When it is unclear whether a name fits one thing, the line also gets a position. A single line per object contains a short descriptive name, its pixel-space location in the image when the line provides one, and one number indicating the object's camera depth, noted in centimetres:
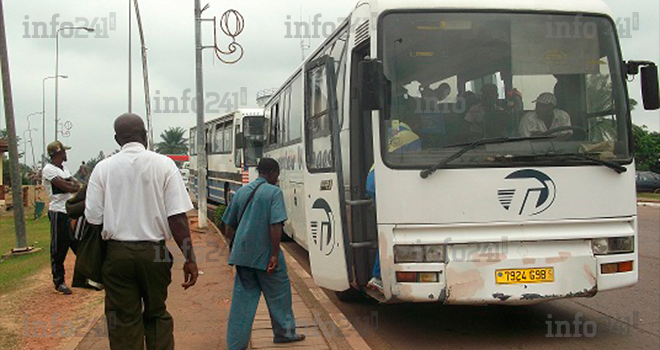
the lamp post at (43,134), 4882
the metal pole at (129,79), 2976
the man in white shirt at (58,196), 789
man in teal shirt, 555
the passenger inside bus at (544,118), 598
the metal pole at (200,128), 1691
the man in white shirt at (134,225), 437
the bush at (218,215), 1633
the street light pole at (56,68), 3088
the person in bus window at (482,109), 593
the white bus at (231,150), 1855
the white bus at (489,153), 573
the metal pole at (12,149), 1239
